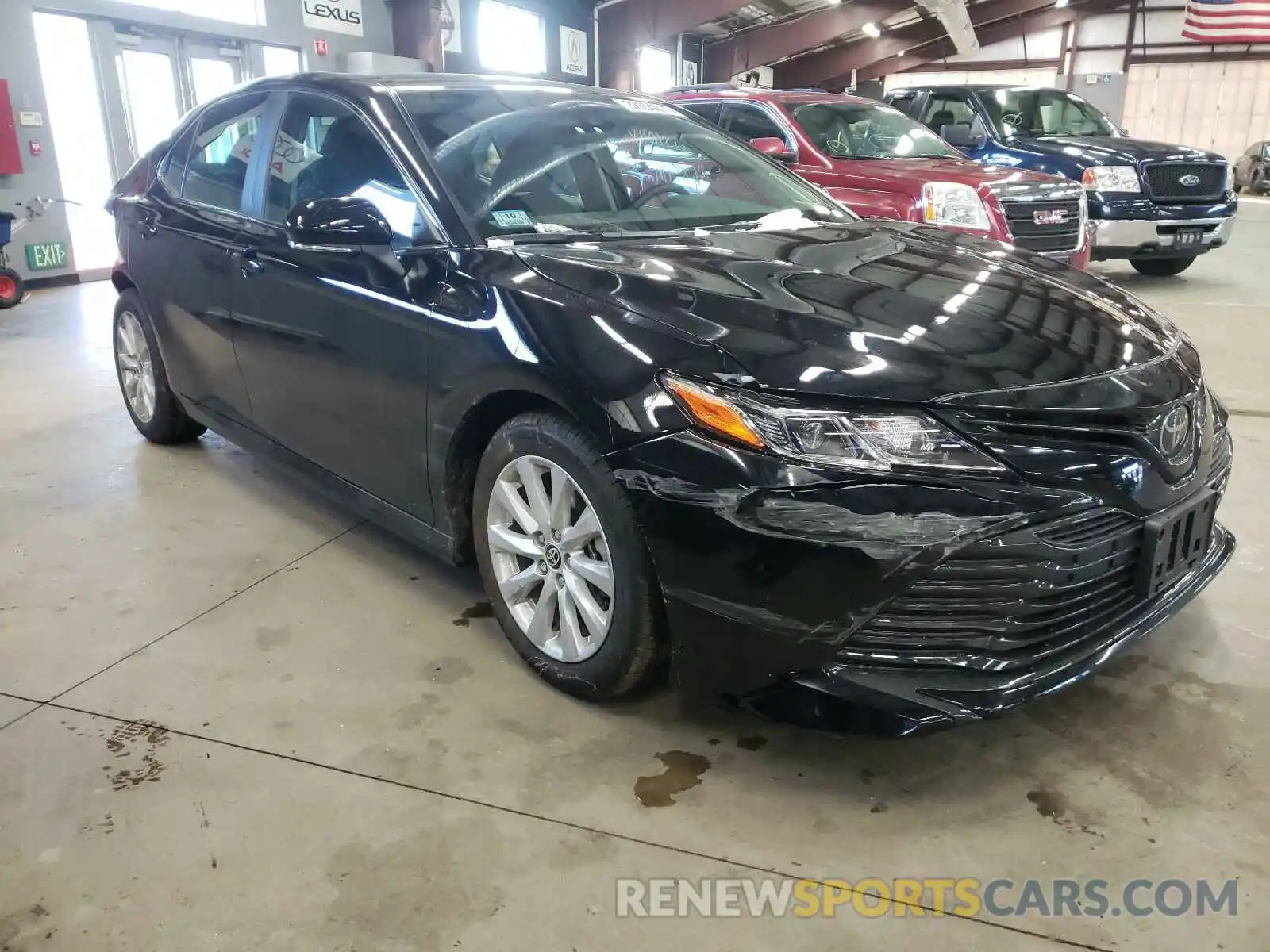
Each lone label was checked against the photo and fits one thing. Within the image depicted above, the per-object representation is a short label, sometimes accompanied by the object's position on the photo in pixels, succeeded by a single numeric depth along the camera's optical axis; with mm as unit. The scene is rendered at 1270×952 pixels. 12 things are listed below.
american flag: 20312
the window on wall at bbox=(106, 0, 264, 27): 9219
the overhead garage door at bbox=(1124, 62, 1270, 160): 24547
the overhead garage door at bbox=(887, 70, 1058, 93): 27000
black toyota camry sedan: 1616
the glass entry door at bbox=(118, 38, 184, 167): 9094
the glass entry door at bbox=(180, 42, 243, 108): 9570
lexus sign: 10656
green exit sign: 8539
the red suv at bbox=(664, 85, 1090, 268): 5484
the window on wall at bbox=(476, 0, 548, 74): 13414
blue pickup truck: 7258
